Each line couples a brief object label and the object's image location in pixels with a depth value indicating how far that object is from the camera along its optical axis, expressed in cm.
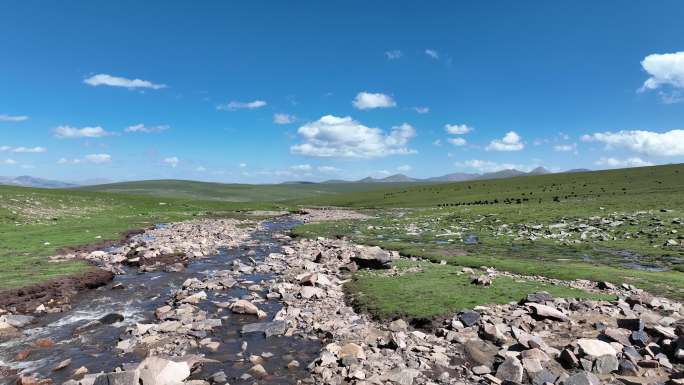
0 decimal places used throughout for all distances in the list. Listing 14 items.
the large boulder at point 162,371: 1158
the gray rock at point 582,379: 1116
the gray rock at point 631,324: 1461
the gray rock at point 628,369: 1184
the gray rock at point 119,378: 1115
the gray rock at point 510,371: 1201
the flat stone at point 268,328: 1649
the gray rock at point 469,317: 1636
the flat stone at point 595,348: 1284
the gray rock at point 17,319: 1692
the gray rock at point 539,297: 1847
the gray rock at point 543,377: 1164
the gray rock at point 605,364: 1211
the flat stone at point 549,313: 1627
